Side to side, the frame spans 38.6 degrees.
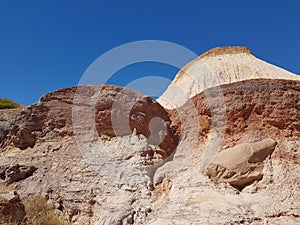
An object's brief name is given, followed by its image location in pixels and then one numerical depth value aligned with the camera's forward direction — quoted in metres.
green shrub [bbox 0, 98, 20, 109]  24.79
